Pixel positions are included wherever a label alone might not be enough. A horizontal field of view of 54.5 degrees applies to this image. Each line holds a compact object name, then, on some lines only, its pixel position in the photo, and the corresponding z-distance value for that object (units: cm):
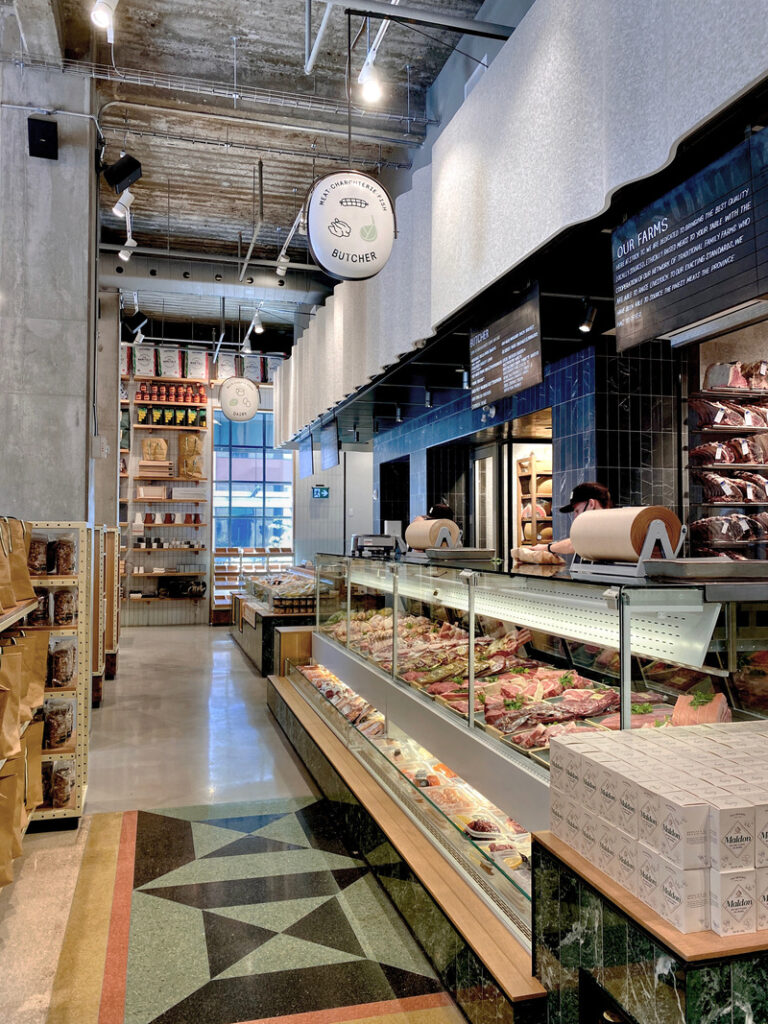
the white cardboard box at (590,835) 156
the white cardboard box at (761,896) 128
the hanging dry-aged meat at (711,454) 513
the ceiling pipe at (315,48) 427
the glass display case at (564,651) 195
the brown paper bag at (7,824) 259
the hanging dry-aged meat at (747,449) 522
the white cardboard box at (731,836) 127
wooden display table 123
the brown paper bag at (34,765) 348
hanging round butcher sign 414
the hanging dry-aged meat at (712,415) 519
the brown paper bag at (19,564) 322
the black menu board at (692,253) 266
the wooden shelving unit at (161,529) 1307
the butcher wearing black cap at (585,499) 373
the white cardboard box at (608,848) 149
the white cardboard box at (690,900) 128
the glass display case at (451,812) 230
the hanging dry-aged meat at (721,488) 507
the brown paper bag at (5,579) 284
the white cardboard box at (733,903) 126
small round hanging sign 952
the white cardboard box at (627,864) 142
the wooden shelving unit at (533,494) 727
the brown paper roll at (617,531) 221
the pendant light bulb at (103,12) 386
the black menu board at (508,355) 400
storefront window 1398
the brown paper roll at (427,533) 452
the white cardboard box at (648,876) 135
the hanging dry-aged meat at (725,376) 523
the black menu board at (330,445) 902
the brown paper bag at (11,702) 259
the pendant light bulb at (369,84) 431
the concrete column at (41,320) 493
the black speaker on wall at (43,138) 495
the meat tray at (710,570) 203
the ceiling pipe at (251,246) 711
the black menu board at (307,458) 1071
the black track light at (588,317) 426
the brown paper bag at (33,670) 329
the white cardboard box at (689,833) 129
